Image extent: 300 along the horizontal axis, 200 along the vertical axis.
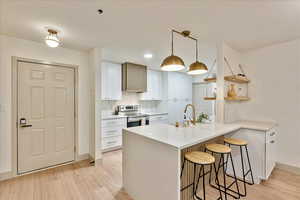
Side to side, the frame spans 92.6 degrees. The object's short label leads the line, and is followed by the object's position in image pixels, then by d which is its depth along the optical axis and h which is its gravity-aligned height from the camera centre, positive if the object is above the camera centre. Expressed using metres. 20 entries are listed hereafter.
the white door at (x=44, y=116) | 2.54 -0.31
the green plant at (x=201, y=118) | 2.91 -0.37
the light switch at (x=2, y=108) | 2.33 -0.14
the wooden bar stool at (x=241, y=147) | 2.11 -0.77
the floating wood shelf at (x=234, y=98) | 2.62 +0.03
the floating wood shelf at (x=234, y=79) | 2.65 +0.40
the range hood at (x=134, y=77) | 4.12 +0.66
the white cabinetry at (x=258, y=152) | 2.20 -0.85
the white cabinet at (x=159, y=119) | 4.63 -0.65
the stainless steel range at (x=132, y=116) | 4.09 -0.47
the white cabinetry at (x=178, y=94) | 5.14 +0.23
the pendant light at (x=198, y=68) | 2.11 +0.47
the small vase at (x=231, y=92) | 2.70 +0.15
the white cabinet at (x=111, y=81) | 3.83 +0.52
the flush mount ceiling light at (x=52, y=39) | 2.07 +0.88
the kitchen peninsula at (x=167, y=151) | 1.43 -0.65
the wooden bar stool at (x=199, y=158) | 1.54 -0.66
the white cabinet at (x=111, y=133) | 3.61 -0.86
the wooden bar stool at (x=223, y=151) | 1.82 -0.65
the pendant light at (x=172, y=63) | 1.79 +0.47
